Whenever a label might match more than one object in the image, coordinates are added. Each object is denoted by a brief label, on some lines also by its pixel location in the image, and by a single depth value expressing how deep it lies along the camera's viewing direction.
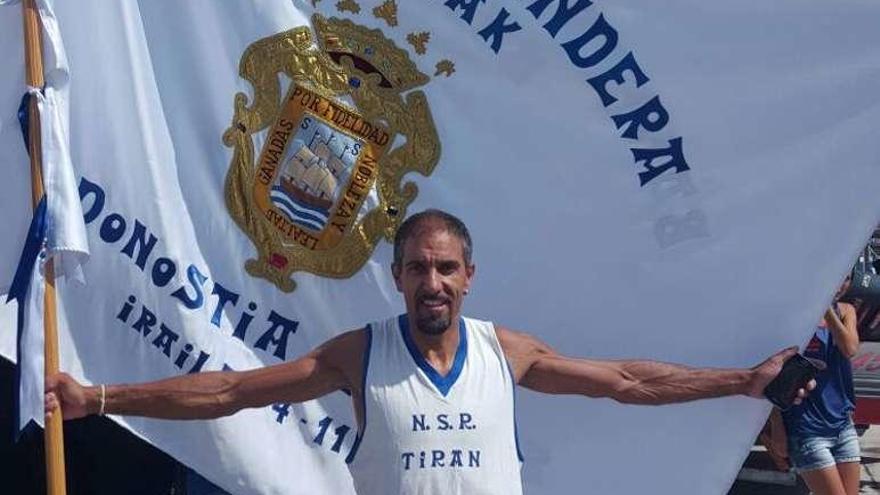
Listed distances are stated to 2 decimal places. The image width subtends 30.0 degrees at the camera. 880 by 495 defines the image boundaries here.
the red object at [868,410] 8.46
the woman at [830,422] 7.00
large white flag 4.93
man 4.06
